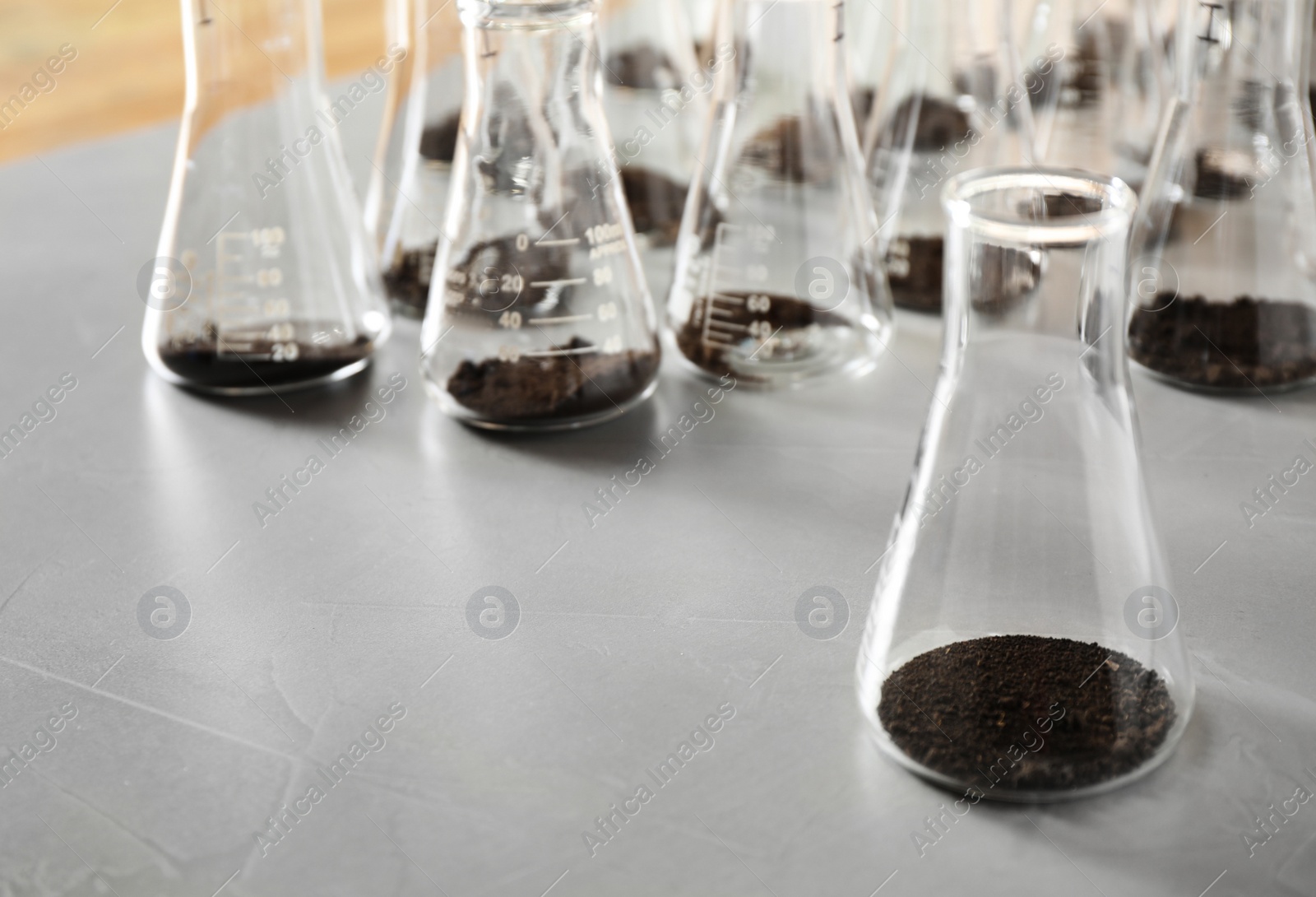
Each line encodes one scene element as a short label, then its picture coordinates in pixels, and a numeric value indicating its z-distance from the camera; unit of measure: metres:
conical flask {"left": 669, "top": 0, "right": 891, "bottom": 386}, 0.82
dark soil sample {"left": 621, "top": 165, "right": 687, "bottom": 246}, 0.92
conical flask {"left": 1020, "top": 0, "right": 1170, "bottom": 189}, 0.93
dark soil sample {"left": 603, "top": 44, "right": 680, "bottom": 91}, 0.95
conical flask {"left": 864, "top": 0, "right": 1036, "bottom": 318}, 0.85
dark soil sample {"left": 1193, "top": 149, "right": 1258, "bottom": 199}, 0.80
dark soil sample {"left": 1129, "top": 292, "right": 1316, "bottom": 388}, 0.81
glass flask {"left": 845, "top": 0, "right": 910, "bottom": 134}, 0.97
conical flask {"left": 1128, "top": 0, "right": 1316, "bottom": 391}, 0.80
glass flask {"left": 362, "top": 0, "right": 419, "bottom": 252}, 0.88
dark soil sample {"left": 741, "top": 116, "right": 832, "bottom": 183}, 0.82
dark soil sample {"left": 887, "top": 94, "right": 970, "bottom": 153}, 0.87
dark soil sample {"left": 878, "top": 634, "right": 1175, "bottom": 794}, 0.69
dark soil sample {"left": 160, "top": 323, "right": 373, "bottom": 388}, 0.83
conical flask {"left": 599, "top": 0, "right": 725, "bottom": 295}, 0.92
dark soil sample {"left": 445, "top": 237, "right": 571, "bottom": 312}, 0.80
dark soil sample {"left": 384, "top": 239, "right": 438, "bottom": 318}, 0.87
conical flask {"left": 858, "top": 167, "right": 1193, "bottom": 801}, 0.68
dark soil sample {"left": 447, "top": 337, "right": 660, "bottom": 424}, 0.81
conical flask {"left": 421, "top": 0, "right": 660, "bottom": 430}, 0.79
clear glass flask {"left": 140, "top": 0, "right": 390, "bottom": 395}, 0.82
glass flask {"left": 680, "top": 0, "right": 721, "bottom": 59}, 1.03
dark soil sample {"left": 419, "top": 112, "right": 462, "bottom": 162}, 0.87
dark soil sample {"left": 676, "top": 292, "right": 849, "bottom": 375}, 0.83
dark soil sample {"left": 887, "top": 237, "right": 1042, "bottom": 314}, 0.87
